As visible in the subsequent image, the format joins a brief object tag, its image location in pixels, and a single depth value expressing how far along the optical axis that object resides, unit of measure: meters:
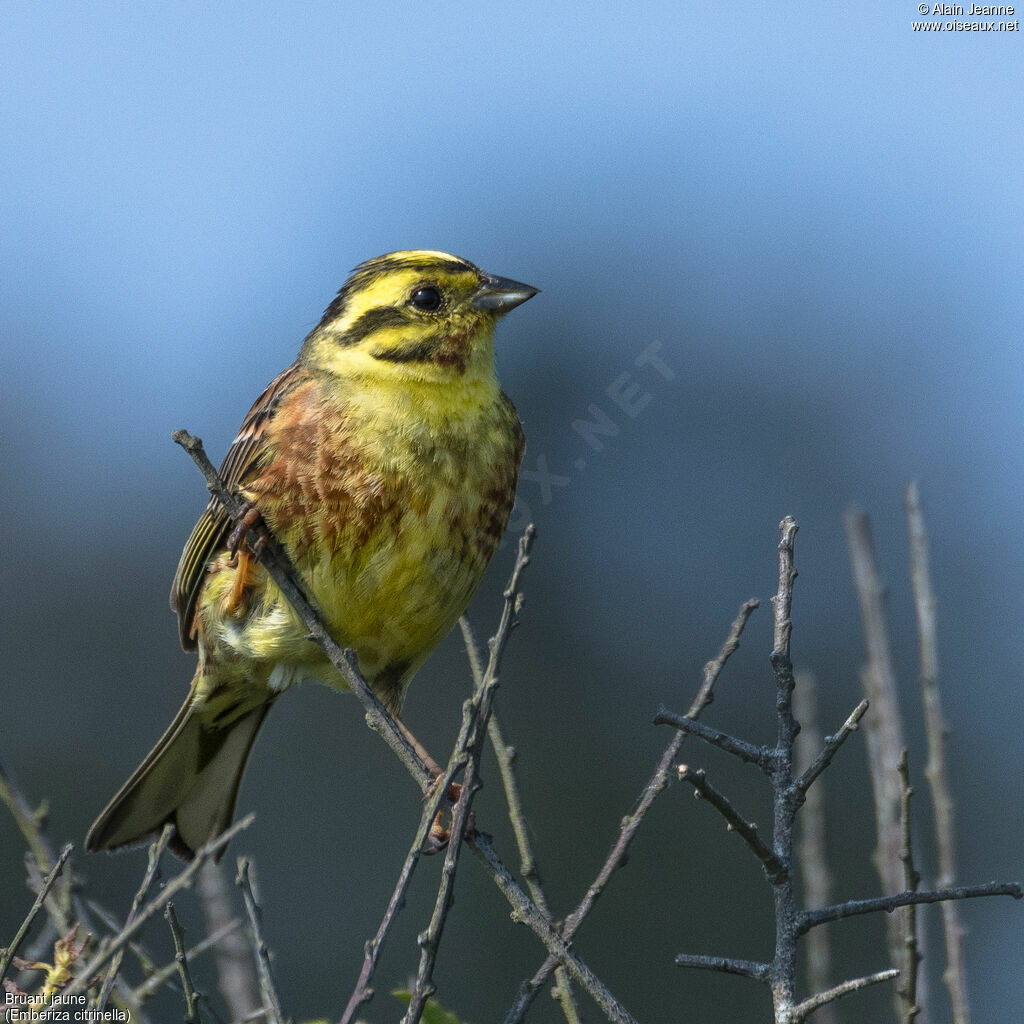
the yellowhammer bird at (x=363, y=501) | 7.90
